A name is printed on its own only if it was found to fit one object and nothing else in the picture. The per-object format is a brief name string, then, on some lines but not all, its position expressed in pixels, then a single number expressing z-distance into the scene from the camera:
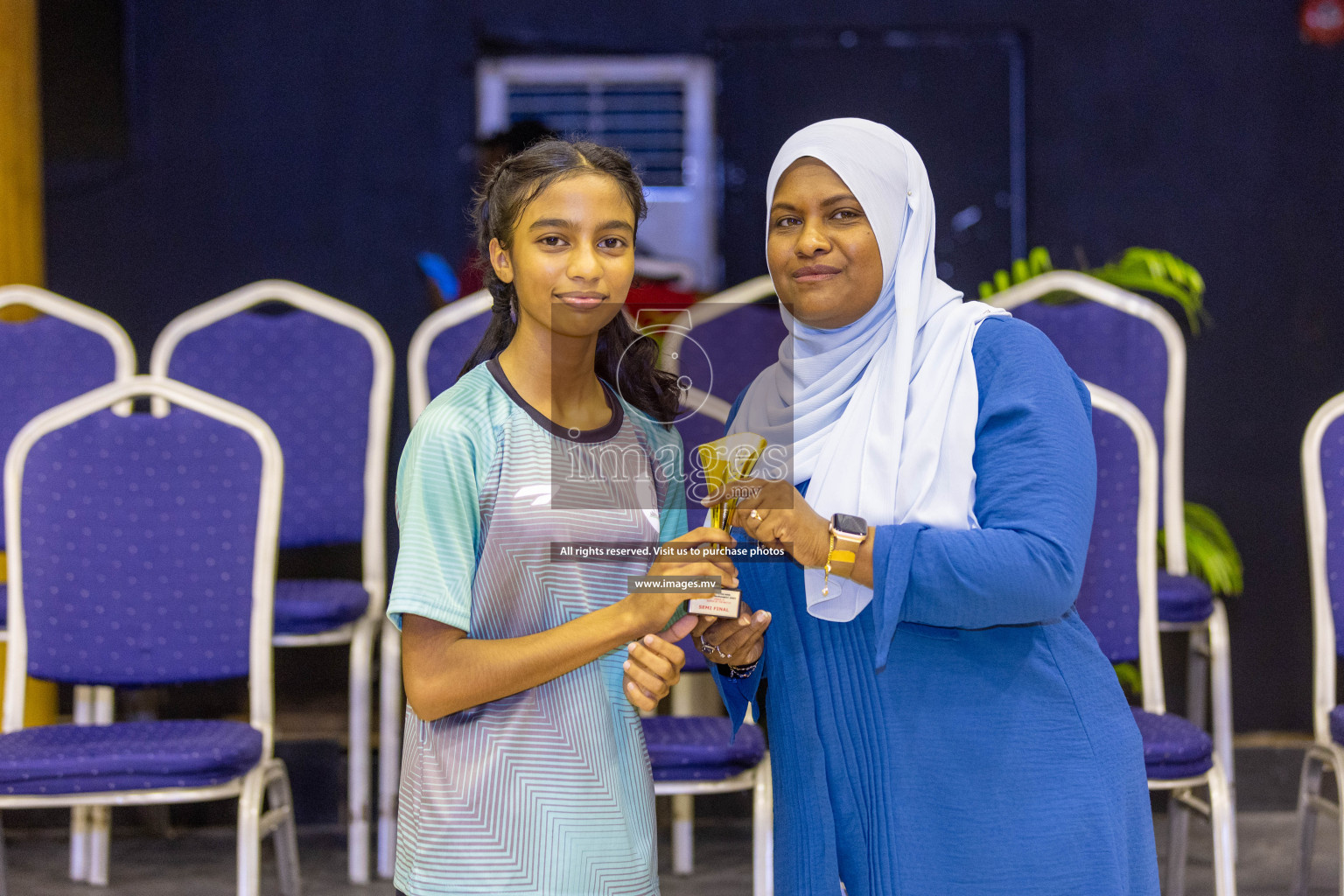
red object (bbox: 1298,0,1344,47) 7.56
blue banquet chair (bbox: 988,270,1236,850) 6.36
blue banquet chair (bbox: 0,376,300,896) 5.85
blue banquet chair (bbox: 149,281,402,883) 6.52
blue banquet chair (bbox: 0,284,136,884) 6.52
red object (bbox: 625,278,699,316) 4.95
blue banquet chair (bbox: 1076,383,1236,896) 5.85
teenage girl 4.80
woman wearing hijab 4.85
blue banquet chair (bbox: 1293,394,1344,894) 5.90
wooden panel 7.00
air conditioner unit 8.79
